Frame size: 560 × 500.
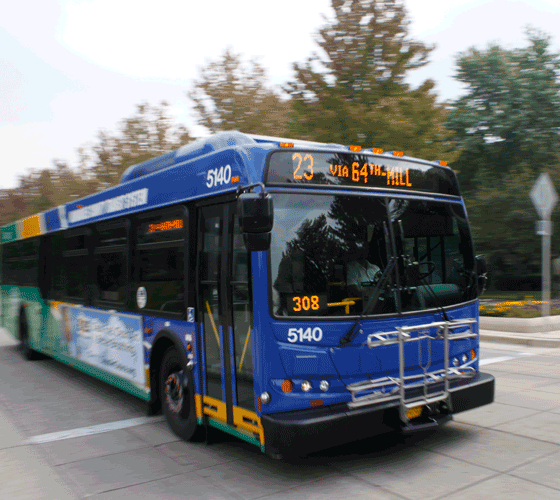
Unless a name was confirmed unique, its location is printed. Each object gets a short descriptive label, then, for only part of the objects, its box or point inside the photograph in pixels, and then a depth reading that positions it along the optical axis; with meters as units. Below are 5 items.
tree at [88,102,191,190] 28.80
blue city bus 4.64
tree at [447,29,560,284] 22.95
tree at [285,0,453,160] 16.92
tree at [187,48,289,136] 22.81
